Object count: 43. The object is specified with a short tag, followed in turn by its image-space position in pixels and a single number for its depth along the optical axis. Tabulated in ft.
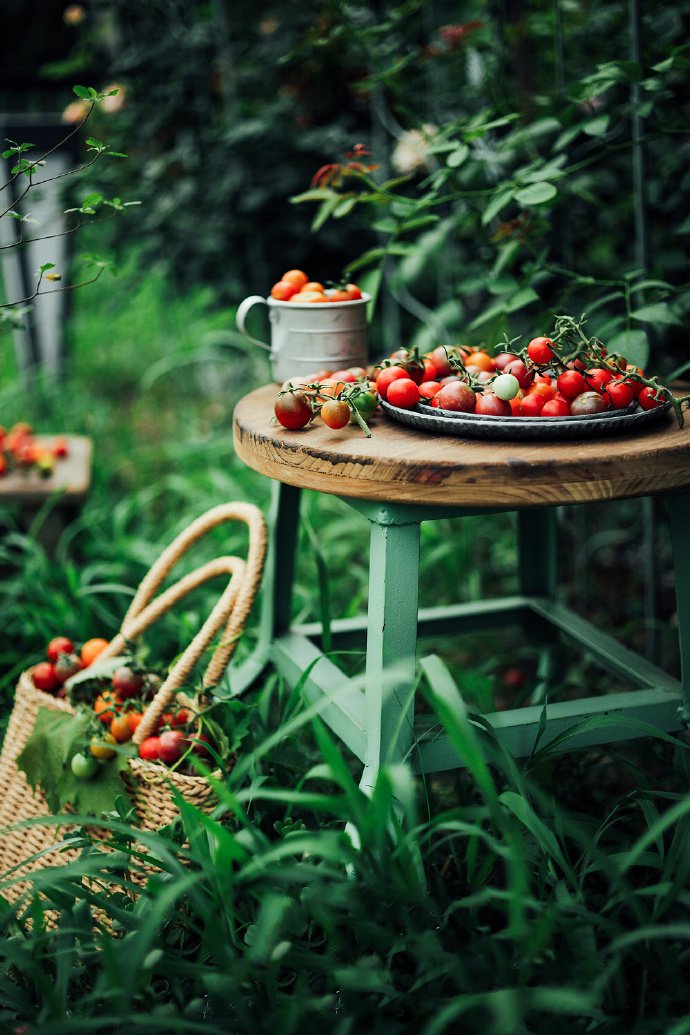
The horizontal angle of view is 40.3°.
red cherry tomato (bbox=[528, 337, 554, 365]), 5.11
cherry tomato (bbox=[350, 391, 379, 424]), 4.90
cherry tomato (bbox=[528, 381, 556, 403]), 4.72
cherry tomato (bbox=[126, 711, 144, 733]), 5.66
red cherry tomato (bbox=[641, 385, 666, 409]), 4.73
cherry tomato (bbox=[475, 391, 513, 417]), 4.64
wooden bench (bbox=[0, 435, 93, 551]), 9.11
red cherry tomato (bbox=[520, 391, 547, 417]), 4.66
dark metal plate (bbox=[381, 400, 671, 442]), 4.47
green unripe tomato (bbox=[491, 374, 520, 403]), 4.64
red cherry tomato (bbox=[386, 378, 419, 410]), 4.84
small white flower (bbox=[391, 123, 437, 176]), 9.61
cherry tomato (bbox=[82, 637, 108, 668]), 6.31
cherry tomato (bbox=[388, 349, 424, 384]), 5.26
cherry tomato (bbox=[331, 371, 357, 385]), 5.28
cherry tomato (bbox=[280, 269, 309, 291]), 6.14
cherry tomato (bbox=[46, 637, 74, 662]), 6.41
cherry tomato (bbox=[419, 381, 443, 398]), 5.04
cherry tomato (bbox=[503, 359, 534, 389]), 4.99
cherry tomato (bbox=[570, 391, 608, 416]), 4.58
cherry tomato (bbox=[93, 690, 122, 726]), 5.77
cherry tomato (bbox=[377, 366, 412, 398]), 5.01
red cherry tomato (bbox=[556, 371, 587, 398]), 4.77
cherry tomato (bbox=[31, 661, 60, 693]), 6.19
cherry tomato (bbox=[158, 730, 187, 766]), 5.35
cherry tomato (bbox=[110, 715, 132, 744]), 5.59
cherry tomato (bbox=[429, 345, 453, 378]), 5.51
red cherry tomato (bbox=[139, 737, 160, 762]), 5.37
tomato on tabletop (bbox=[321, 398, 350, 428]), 4.80
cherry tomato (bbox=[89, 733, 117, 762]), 5.36
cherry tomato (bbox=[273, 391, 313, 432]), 4.90
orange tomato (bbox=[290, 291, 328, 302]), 5.89
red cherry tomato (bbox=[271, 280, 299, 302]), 6.02
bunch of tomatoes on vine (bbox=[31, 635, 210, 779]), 5.37
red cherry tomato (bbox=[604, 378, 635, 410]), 4.70
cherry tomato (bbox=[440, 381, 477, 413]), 4.71
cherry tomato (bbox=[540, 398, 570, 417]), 4.61
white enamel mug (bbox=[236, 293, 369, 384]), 5.81
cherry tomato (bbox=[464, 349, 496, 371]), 5.40
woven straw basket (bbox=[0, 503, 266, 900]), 5.27
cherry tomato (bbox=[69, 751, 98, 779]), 5.32
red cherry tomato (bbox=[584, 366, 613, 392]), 4.84
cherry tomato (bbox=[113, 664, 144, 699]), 5.85
